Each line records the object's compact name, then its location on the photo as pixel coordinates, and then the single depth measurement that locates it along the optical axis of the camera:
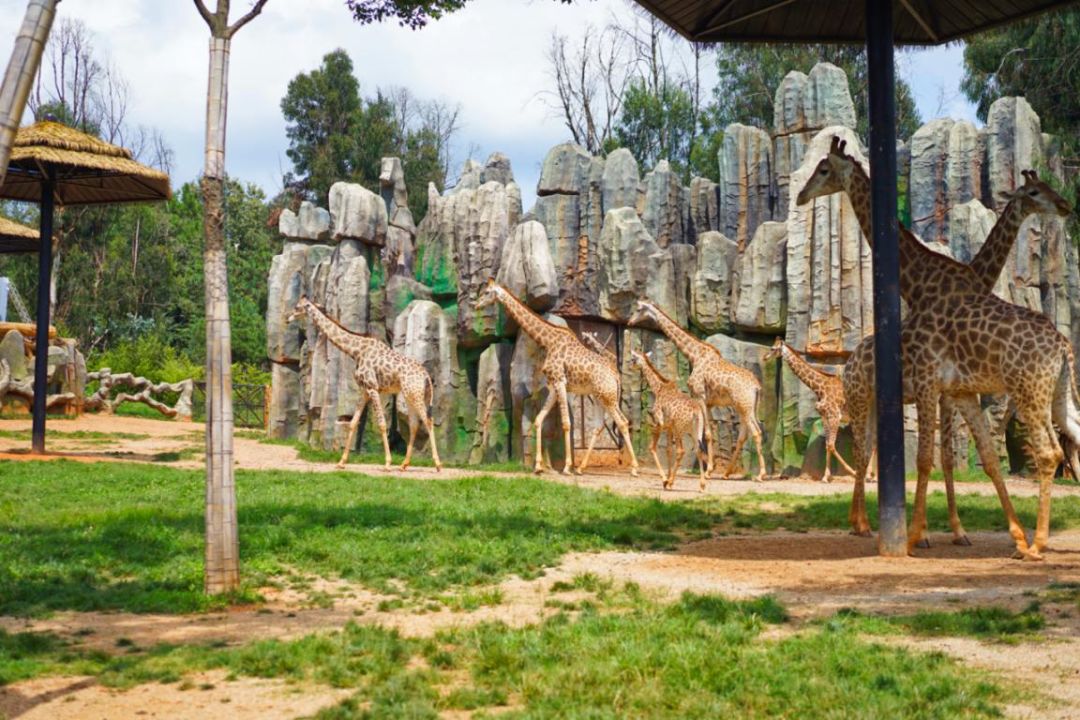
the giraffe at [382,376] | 17.75
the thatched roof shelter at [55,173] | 16.56
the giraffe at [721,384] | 16.77
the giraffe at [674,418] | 15.68
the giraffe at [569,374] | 17.56
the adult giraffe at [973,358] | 8.59
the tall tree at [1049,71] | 23.33
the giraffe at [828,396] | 16.70
